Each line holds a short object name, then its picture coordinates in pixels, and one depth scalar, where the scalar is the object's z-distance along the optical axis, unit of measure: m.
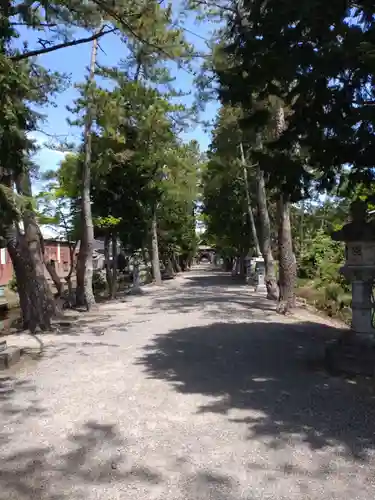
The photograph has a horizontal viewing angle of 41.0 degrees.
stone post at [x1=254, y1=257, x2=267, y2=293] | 20.73
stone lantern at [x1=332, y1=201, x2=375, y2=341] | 6.65
